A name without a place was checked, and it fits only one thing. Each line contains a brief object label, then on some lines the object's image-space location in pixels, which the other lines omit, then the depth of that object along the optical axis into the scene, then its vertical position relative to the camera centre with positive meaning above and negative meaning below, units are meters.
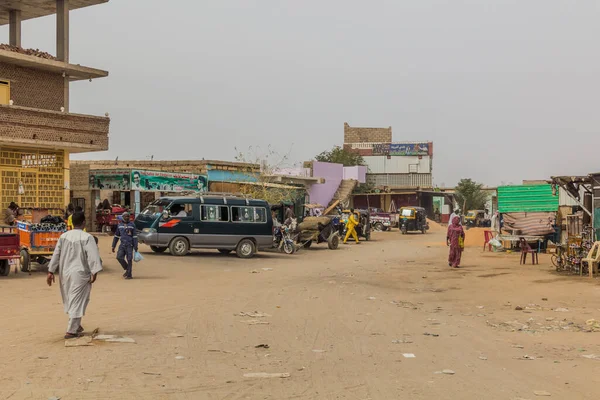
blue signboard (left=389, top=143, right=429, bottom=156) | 75.94 +6.52
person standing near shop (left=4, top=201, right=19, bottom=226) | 23.34 -0.17
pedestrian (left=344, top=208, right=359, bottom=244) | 38.44 -0.92
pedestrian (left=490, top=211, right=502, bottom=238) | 31.48 -0.82
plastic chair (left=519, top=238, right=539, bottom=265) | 24.69 -1.52
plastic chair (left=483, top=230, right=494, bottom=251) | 32.96 -1.29
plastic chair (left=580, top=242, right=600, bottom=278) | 19.44 -1.41
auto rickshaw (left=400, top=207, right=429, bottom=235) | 51.00 -0.81
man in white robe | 9.13 -0.80
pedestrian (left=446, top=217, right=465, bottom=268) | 22.53 -1.05
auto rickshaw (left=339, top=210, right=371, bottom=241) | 40.50 -0.89
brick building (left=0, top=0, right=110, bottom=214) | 27.02 +3.49
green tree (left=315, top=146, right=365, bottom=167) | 74.88 +5.59
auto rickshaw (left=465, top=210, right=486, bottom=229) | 62.59 -0.91
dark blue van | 24.83 -0.57
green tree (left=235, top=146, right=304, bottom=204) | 43.81 +1.52
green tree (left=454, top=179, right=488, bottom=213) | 80.00 +1.61
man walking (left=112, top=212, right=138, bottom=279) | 17.67 -0.84
